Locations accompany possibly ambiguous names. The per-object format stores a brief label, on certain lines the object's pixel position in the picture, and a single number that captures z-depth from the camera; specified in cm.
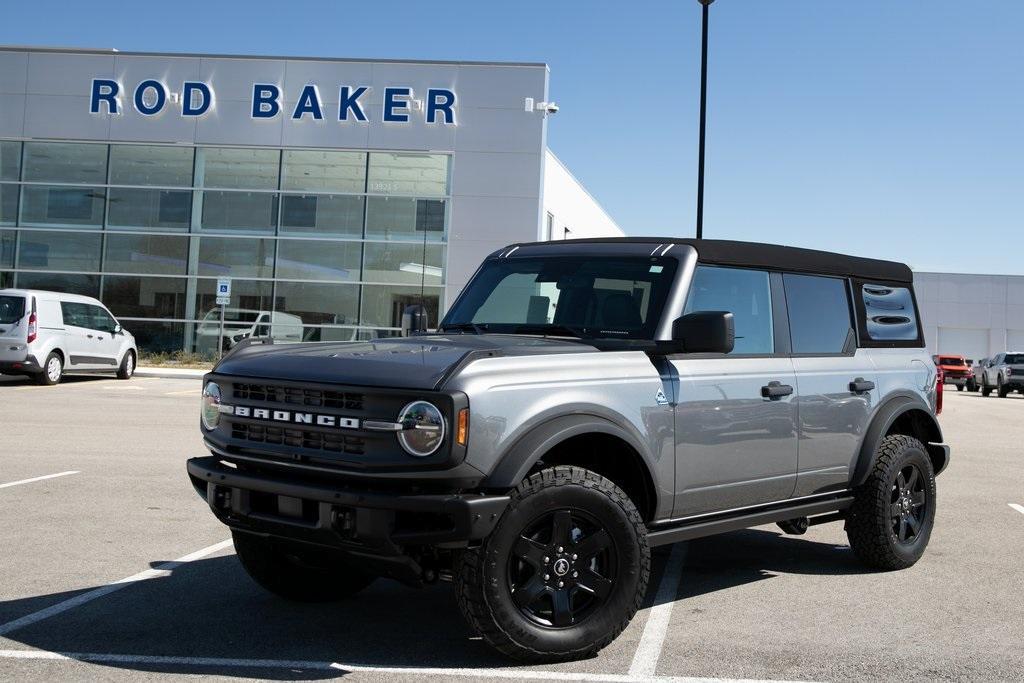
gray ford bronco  424
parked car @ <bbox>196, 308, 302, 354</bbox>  3131
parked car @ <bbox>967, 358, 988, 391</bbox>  4298
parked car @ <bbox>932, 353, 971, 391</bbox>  5028
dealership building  3061
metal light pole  1825
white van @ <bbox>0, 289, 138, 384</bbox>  2038
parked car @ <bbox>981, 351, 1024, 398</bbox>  3803
